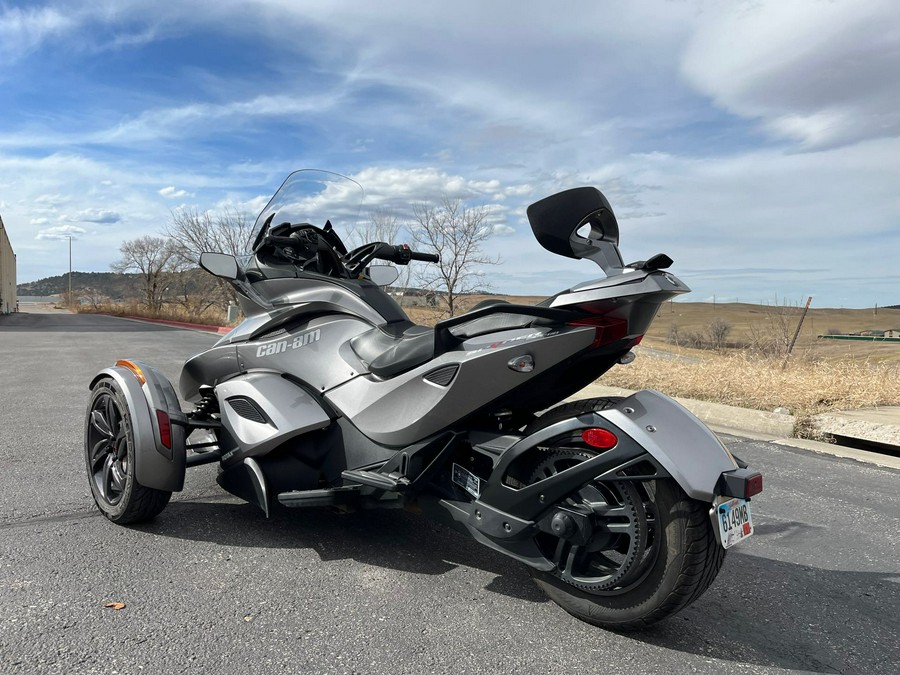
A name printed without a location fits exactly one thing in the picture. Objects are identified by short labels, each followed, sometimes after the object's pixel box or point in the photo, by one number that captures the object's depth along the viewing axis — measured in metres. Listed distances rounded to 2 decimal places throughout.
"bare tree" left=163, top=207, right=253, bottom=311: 28.83
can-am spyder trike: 2.27
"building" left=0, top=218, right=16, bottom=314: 55.88
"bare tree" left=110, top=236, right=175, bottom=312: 48.16
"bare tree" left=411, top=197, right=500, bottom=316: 16.69
